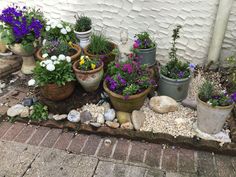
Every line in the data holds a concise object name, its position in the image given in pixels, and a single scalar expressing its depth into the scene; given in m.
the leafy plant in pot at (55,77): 2.68
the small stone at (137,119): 2.61
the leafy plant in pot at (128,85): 2.61
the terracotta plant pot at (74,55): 3.04
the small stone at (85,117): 2.70
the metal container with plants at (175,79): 2.81
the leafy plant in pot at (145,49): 3.02
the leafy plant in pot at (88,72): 2.77
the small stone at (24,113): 2.79
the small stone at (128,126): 2.60
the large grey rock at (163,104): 2.75
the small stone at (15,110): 2.81
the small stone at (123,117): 2.67
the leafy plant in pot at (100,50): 3.16
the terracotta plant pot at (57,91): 2.69
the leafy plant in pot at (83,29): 3.37
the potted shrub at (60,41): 3.08
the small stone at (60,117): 2.72
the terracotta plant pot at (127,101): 2.60
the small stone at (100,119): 2.67
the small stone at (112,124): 2.61
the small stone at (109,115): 2.70
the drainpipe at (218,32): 2.90
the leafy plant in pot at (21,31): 3.18
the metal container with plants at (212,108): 2.31
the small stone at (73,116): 2.70
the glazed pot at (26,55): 3.31
